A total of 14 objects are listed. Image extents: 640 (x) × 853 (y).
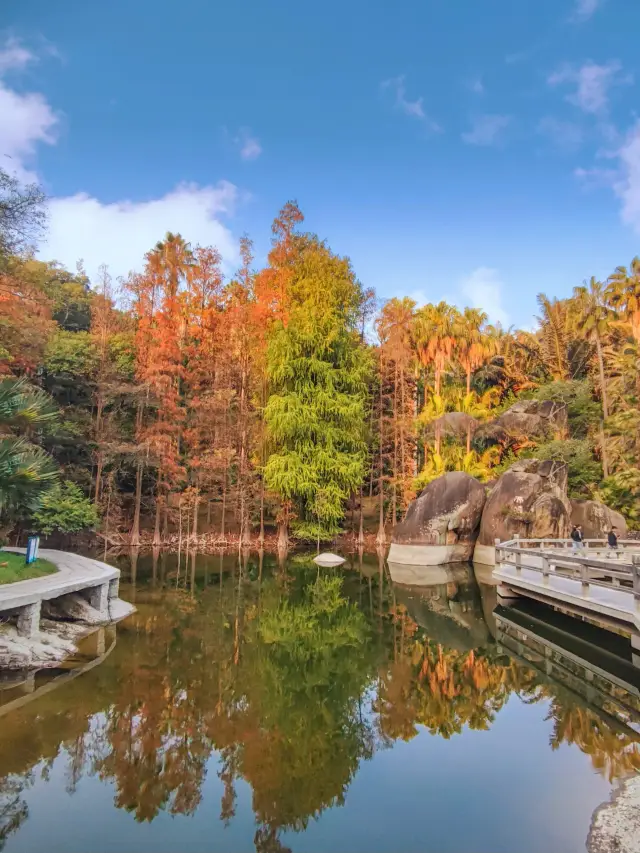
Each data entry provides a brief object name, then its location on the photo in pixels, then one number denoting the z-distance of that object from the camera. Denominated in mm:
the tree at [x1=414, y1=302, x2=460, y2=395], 31203
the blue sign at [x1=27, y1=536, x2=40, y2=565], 11898
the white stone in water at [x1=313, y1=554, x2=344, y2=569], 22661
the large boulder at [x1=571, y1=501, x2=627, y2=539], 22562
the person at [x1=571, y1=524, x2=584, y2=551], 16730
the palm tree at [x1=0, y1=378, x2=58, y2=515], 9992
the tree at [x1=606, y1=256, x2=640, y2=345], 29578
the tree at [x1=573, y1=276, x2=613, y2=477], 29092
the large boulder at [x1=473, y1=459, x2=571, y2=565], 21547
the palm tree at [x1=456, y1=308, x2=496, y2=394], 31078
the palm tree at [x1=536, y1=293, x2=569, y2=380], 33531
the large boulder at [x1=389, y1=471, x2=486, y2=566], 22812
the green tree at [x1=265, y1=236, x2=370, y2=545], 26219
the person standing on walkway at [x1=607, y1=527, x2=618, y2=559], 17359
